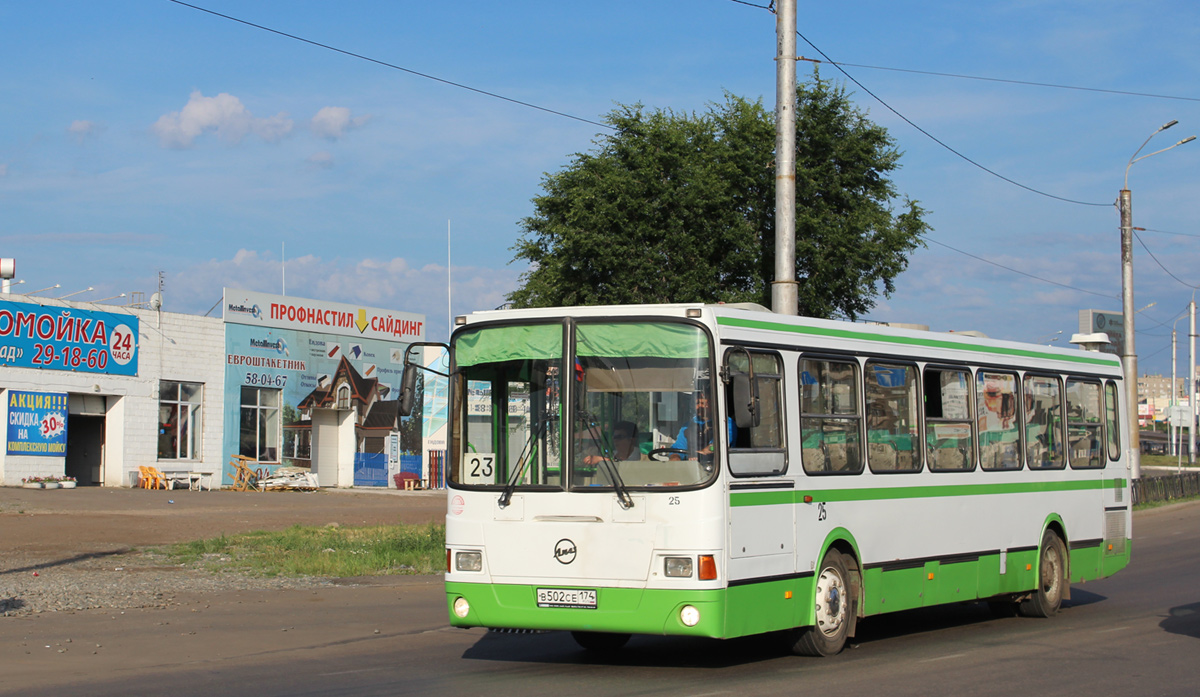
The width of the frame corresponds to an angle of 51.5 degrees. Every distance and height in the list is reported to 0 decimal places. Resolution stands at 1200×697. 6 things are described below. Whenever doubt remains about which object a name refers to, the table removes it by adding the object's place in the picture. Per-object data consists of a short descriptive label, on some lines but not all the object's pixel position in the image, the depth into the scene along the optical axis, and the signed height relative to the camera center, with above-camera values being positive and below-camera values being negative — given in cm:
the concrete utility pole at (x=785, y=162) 1584 +353
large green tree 2845 +496
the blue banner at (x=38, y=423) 3844 +37
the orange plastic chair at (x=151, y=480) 4134 -152
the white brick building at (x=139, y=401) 3891 +115
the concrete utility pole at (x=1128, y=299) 3247 +342
